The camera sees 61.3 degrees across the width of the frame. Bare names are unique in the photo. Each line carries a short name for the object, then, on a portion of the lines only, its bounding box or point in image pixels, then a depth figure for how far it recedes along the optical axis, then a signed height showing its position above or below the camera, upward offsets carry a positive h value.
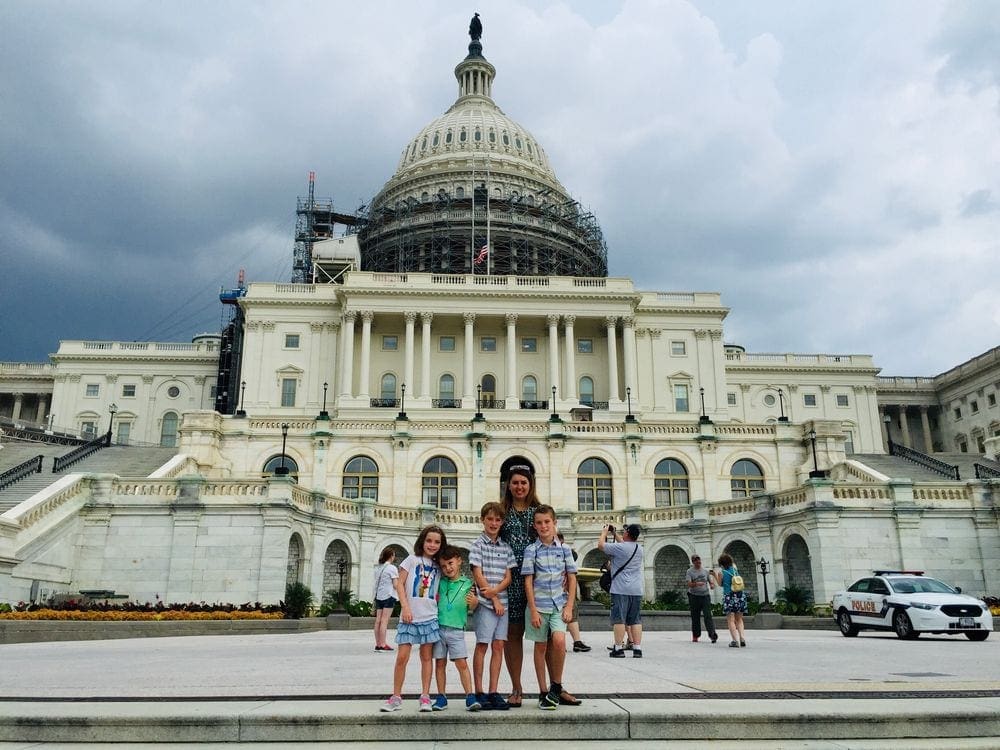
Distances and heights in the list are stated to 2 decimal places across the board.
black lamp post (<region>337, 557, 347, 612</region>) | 38.06 +1.23
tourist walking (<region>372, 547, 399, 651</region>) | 17.86 -0.02
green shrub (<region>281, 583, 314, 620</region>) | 28.80 -0.23
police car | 21.00 -0.38
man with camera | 15.52 +0.13
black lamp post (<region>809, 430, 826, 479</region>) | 36.02 +4.98
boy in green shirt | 9.05 -0.16
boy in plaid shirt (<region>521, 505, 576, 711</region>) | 9.16 +0.11
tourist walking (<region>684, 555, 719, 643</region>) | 19.42 +0.06
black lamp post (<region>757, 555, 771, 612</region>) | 31.62 +0.94
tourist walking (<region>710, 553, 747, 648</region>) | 18.38 -0.08
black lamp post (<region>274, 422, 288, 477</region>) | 34.68 +5.05
